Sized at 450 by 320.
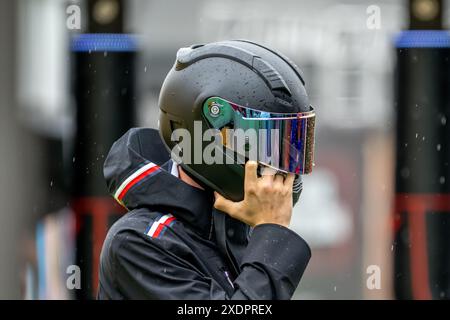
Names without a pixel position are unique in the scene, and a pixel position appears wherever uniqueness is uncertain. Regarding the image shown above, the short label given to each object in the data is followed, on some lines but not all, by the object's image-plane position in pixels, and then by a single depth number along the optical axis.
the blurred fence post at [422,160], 10.85
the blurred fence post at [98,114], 10.61
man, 4.06
